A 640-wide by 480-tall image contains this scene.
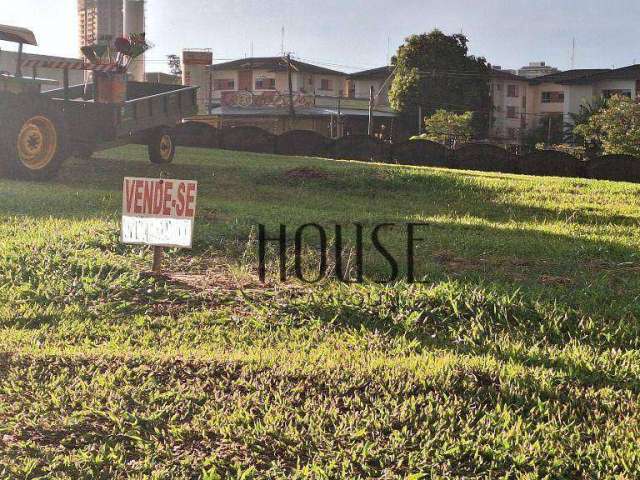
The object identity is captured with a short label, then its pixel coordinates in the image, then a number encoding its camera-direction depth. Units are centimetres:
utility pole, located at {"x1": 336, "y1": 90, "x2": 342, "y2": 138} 5468
